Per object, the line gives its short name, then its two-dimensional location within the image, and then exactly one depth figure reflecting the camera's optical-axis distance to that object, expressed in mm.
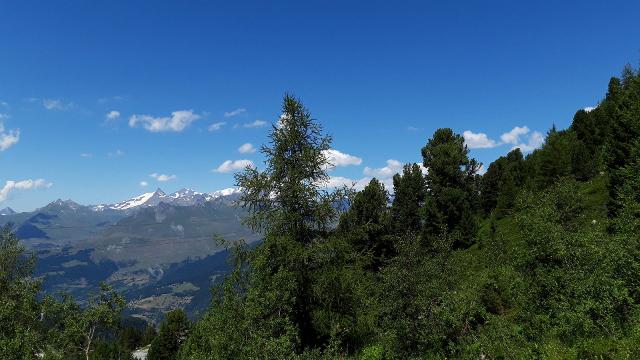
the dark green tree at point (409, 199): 78125
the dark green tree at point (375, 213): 68312
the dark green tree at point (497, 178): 87500
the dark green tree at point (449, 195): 68875
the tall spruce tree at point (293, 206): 26906
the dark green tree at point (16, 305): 25859
